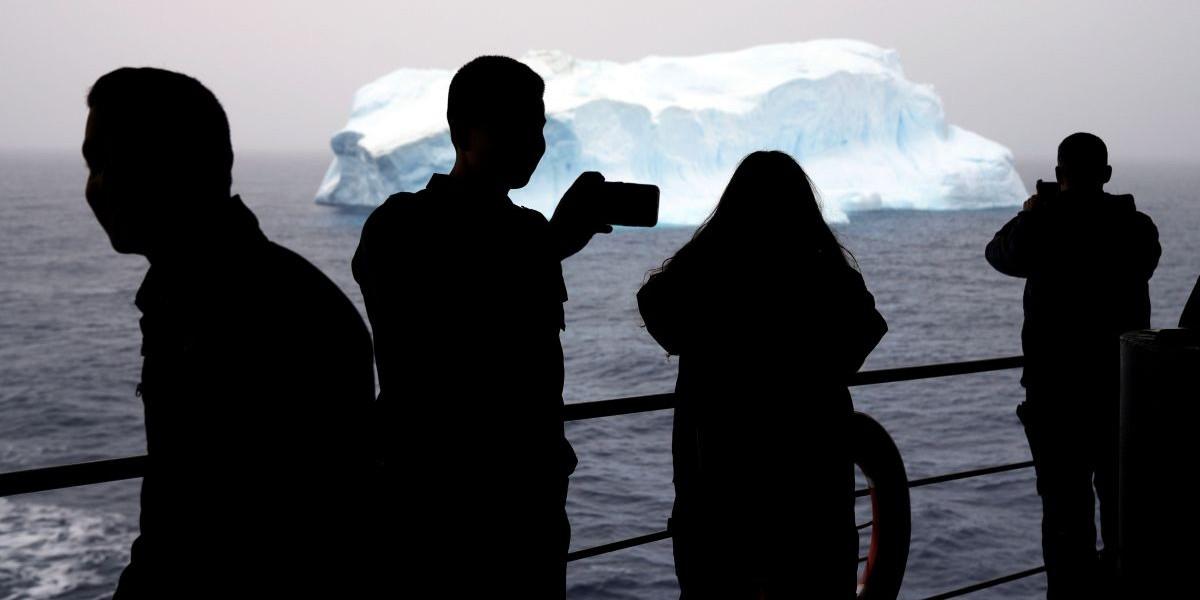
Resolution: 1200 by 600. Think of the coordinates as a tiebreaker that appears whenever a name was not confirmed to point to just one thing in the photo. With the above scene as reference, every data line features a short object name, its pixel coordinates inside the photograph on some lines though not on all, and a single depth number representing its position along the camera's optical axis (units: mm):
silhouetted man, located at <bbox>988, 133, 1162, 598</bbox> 8549
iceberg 97310
